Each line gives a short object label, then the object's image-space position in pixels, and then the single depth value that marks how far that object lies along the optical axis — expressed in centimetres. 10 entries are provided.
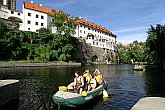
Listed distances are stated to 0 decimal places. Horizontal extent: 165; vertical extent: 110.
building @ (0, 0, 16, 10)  4627
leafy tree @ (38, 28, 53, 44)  4577
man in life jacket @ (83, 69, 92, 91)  1099
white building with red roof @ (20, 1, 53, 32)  4732
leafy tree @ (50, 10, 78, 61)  4636
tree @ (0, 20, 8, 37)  3649
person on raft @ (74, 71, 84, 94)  1031
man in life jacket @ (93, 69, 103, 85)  1277
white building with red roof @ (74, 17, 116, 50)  6082
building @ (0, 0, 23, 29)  4306
